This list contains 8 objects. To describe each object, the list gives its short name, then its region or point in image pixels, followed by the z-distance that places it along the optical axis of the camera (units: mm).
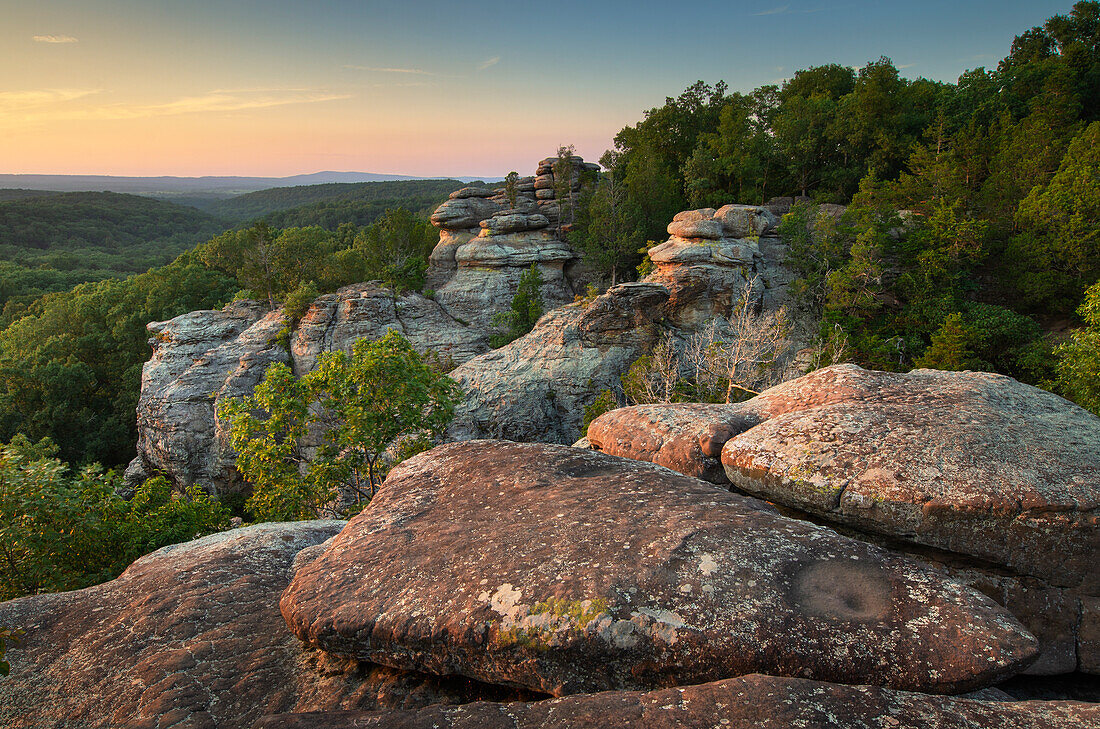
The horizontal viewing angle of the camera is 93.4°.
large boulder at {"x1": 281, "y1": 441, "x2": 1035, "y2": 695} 3418
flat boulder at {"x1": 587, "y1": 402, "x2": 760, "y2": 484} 7219
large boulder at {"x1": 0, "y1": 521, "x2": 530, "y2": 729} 3934
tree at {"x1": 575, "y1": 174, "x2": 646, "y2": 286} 42188
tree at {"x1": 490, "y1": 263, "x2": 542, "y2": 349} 36938
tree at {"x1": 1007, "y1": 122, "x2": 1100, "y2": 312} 27109
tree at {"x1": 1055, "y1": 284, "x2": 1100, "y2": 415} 15227
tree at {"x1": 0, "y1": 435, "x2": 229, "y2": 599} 8156
